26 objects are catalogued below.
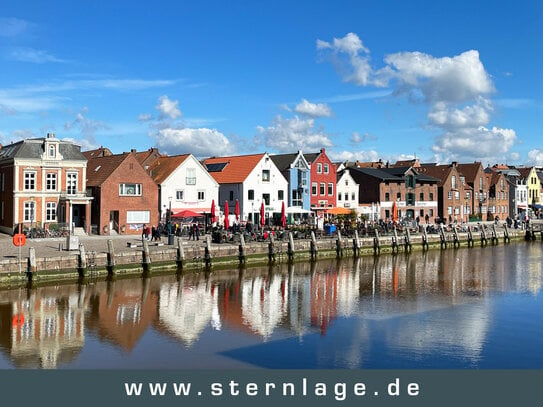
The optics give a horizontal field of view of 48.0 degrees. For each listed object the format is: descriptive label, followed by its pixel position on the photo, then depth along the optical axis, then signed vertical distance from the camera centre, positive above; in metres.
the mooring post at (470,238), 61.84 -2.78
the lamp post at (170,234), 42.75 -1.70
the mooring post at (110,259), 35.06 -2.81
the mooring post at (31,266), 31.78 -2.90
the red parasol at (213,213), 47.59 -0.19
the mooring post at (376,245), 51.44 -2.91
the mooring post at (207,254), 39.88 -2.89
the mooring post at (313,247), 46.41 -2.82
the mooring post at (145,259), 36.78 -2.93
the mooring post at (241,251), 41.94 -2.79
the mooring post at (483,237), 63.66 -2.76
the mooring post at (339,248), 48.36 -2.97
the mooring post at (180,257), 38.56 -2.95
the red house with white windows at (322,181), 67.50 +3.32
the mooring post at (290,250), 44.91 -2.91
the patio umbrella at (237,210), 52.04 +0.05
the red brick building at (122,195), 49.78 +1.25
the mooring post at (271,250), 43.78 -2.88
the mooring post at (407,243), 54.29 -2.89
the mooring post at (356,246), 49.76 -2.90
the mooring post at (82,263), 33.91 -2.94
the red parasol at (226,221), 46.76 -0.81
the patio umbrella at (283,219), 50.85 -0.71
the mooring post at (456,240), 59.91 -2.89
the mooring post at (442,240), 58.47 -2.81
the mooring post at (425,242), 56.34 -2.90
